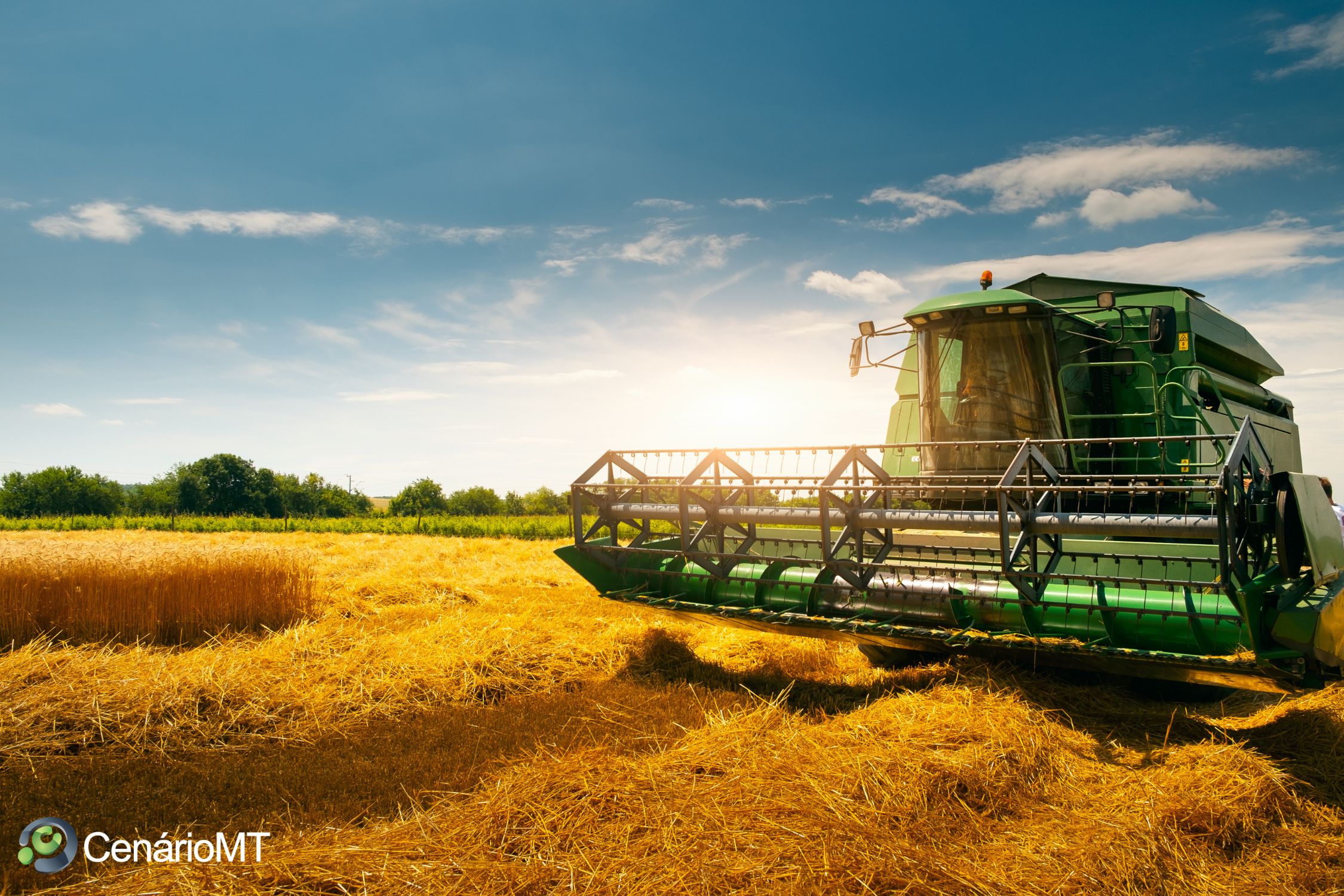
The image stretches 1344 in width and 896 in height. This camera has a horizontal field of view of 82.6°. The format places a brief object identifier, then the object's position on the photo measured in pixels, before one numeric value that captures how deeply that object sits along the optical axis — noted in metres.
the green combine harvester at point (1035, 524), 3.92
